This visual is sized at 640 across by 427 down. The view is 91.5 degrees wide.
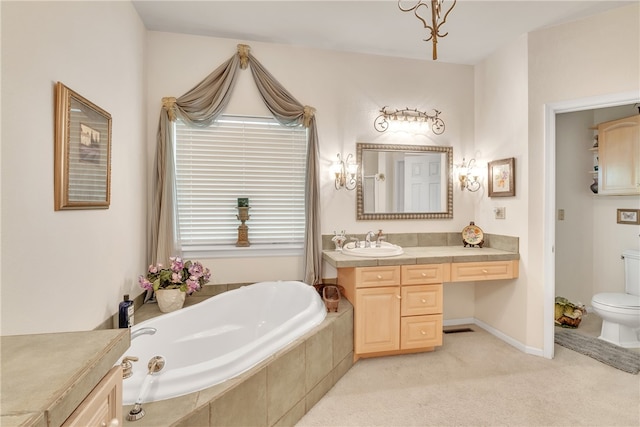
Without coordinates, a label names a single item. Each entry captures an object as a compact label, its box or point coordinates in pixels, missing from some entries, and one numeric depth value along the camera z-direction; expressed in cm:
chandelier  146
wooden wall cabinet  292
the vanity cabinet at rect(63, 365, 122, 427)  60
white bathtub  137
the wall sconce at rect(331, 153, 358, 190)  295
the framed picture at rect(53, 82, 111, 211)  139
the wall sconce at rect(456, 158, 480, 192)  323
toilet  263
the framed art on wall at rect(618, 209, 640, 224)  315
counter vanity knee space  246
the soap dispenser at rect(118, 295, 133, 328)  193
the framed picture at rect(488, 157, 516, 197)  278
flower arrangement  230
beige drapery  255
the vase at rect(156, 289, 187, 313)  227
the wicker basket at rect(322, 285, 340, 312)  235
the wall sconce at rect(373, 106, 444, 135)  307
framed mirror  305
